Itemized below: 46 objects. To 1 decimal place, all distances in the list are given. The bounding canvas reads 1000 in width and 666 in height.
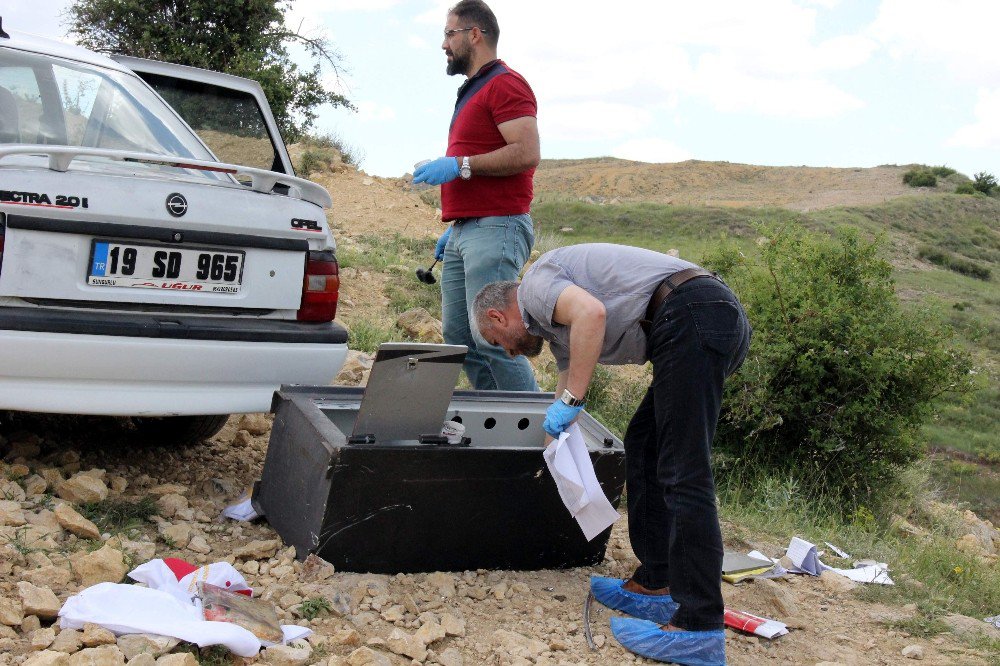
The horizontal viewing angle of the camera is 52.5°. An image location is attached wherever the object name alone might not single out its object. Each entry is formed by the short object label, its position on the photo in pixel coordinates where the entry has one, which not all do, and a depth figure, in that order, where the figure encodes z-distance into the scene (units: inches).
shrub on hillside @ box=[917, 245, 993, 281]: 1129.4
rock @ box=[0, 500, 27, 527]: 136.2
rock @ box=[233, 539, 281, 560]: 140.9
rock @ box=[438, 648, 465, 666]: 122.6
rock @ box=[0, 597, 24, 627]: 111.2
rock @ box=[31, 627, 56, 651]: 107.0
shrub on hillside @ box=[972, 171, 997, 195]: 1808.6
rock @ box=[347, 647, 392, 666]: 114.8
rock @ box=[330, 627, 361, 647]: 120.1
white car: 135.3
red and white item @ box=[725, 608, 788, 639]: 143.5
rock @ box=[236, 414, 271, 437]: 203.6
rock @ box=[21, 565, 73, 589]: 121.5
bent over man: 125.9
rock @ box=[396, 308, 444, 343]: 346.6
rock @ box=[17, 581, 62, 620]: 113.5
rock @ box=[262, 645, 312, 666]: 113.5
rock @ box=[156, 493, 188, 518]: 152.6
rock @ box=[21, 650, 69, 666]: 100.9
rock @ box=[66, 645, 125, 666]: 102.8
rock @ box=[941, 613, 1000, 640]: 160.6
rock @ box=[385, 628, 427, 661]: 121.8
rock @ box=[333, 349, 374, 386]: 253.4
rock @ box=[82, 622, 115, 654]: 108.3
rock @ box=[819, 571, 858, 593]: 172.1
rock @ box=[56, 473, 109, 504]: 149.8
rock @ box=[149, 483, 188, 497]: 161.3
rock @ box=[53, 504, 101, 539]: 137.3
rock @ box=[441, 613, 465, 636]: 128.5
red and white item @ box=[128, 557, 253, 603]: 125.1
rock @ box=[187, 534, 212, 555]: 143.1
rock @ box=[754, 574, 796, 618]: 155.6
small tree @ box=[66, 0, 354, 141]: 610.2
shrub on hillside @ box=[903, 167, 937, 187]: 1836.9
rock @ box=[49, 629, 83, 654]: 106.9
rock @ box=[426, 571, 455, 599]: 138.5
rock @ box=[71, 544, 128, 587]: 124.6
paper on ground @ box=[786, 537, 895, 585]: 179.0
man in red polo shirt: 177.2
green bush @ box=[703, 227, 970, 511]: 296.5
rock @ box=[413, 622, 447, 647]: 124.6
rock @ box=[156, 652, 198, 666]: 103.3
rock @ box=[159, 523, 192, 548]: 142.8
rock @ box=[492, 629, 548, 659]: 126.8
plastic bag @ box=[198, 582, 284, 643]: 117.2
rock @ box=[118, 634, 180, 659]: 107.3
